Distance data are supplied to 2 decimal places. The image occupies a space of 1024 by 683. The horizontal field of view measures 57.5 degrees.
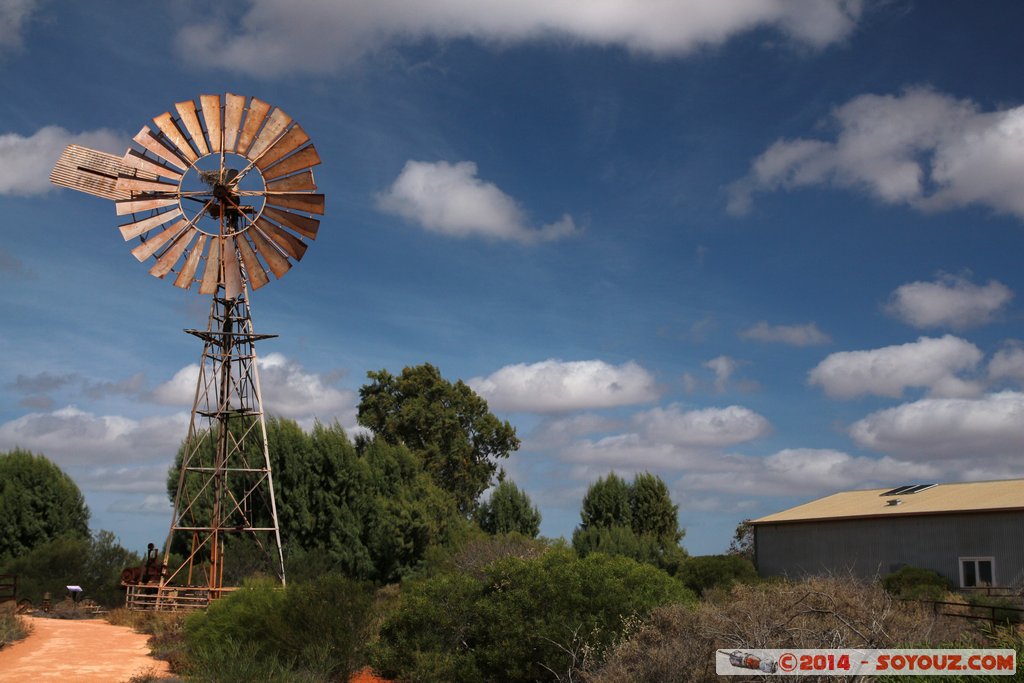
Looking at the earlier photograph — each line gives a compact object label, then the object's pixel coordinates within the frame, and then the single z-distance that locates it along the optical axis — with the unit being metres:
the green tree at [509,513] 42.16
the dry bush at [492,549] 23.58
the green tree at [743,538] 65.12
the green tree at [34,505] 32.38
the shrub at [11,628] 18.06
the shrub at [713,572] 33.25
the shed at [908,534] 31.47
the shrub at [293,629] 14.55
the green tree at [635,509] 45.09
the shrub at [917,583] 28.02
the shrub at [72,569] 28.50
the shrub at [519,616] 13.58
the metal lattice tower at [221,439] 25.14
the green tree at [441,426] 48.53
